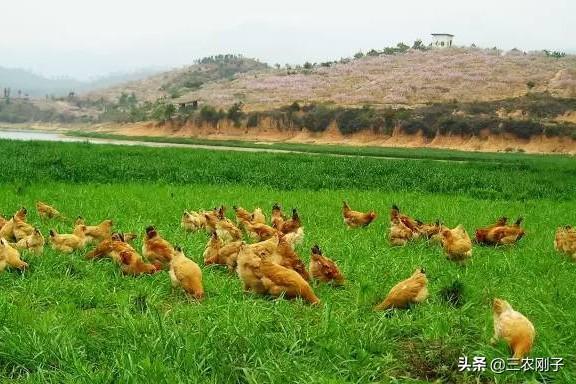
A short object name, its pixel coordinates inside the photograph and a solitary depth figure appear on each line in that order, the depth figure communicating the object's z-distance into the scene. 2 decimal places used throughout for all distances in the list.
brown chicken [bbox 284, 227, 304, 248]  9.37
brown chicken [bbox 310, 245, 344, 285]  7.38
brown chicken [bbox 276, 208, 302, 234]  10.00
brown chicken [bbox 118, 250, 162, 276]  7.63
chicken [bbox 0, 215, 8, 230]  9.39
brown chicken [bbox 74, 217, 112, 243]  9.06
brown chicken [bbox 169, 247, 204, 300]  6.79
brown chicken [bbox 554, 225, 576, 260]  9.39
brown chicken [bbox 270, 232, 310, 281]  7.47
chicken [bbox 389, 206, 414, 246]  10.18
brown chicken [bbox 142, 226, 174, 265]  8.09
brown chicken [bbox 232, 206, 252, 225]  11.20
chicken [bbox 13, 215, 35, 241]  8.82
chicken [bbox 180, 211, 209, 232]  10.68
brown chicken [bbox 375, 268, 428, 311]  6.55
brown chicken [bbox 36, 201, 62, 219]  11.22
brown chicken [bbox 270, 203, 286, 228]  10.55
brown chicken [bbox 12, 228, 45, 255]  8.16
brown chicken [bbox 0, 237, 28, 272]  7.40
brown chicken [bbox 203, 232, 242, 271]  8.15
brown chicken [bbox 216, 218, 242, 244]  9.55
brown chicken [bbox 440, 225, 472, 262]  8.86
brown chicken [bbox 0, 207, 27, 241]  8.97
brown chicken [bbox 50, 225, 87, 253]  8.53
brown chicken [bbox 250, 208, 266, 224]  11.18
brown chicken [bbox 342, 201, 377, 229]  11.84
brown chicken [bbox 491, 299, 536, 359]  5.22
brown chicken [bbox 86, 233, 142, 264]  7.88
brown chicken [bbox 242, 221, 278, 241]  9.54
